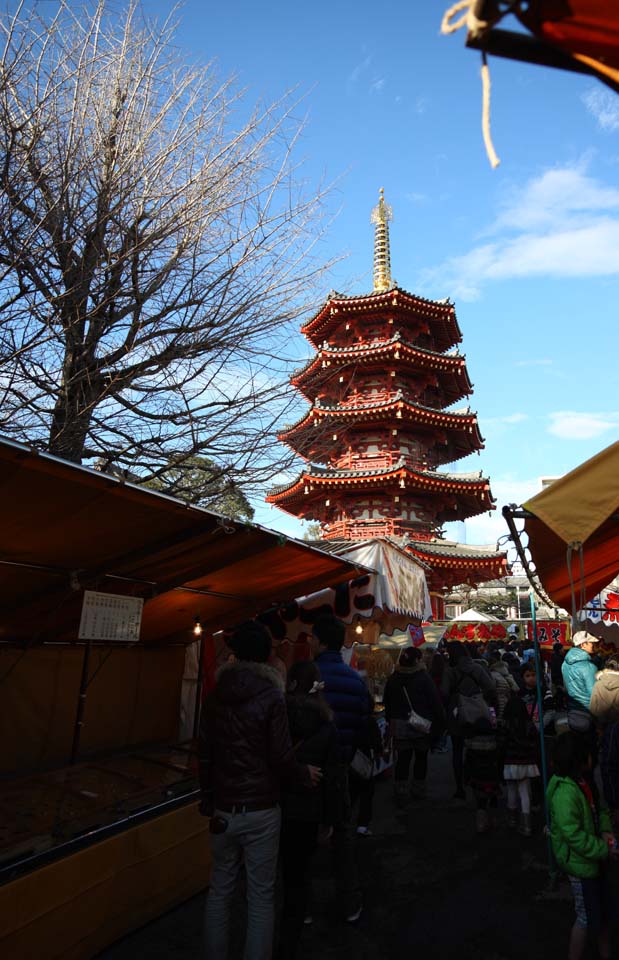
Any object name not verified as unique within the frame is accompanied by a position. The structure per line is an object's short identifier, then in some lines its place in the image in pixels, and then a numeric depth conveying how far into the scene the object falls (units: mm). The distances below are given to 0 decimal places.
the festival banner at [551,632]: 29984
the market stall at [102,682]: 3180
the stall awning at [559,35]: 1354
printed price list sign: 4332
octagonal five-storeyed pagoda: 20750
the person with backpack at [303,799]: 3121
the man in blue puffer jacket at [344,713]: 3932
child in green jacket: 3078
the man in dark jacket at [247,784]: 2900
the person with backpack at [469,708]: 5957
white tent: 31766
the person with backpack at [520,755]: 5656
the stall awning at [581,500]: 3426
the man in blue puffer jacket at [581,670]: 4949
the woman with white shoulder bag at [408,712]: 6848
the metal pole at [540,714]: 4727
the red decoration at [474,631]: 31500
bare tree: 5863
